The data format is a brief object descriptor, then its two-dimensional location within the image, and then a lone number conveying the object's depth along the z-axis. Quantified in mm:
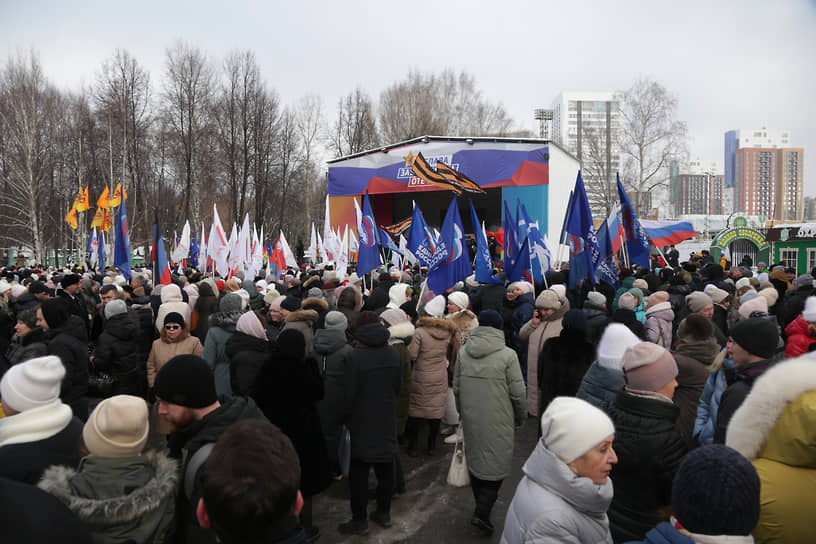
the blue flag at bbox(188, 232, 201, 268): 20706
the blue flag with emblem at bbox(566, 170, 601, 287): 7664
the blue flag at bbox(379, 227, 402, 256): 14267
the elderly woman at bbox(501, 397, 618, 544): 2057
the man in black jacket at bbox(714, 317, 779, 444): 3053
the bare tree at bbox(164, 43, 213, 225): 32875
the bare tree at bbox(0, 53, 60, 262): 26000
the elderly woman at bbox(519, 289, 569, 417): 5703
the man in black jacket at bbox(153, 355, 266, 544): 2320
